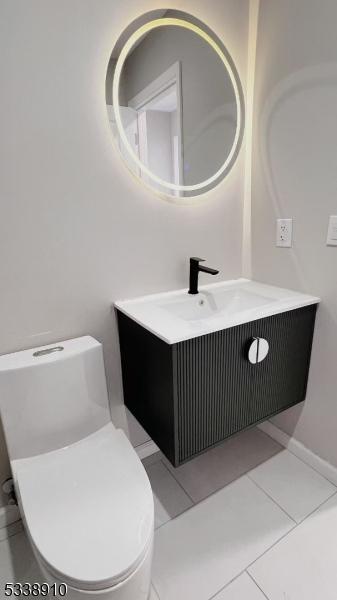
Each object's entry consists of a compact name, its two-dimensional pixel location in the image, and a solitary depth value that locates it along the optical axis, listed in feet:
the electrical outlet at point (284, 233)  4.40
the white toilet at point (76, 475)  2.36
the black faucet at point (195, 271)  4.28
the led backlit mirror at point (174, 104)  3.68
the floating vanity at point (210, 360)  3.33
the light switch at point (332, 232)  3.82
